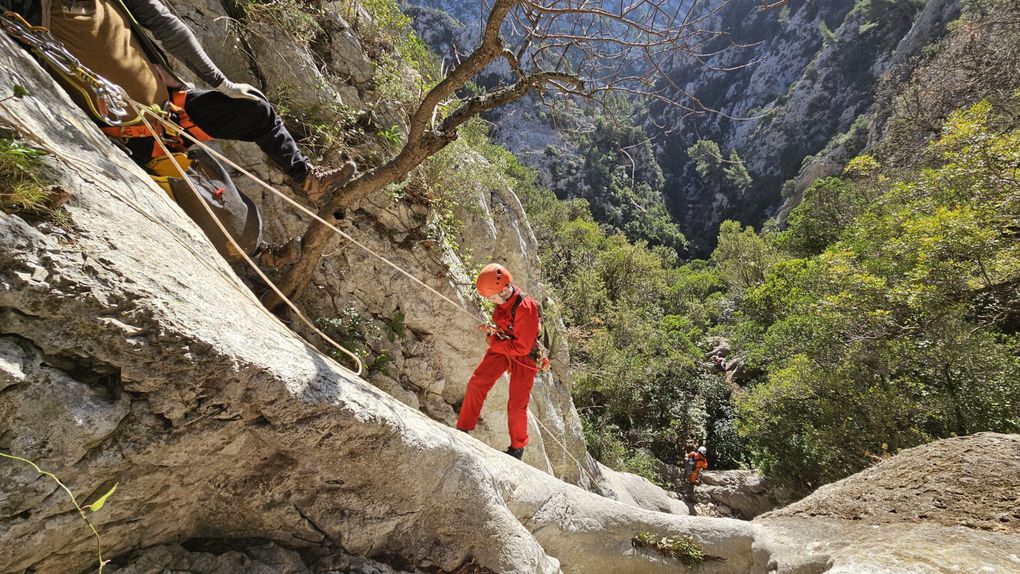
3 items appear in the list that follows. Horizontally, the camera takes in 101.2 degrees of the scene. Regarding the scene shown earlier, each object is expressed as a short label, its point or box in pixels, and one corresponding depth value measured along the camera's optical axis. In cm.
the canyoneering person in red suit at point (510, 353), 420
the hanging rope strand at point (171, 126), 240
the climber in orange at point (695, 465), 1780
